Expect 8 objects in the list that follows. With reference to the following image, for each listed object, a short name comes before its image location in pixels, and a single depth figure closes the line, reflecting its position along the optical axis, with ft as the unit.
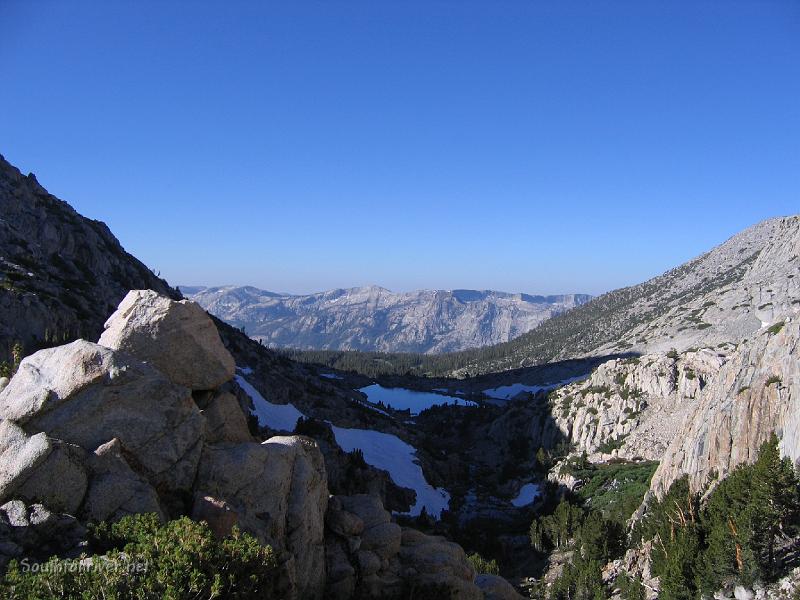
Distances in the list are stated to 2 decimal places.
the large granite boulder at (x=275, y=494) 55.83
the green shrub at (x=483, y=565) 152.66
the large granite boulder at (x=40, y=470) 44.34
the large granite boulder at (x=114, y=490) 46.80
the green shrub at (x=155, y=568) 34.55
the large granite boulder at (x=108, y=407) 51.83
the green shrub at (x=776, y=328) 155.90
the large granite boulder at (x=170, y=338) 63.93
